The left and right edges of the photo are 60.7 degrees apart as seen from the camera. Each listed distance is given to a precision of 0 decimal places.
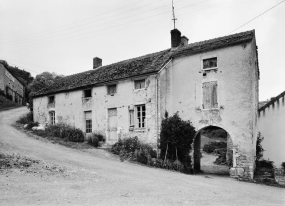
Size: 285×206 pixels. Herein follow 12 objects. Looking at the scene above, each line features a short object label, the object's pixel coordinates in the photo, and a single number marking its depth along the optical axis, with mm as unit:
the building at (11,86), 42425
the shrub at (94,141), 18547
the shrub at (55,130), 20895
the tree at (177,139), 15586
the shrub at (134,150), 15492
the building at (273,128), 14516
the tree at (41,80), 39947
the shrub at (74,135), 19797
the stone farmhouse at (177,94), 14367
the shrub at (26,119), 25662
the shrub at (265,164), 15747
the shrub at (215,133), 39469
